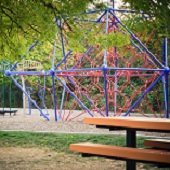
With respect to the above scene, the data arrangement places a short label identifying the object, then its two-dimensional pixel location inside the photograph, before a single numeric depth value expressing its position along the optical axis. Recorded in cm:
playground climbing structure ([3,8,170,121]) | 743
